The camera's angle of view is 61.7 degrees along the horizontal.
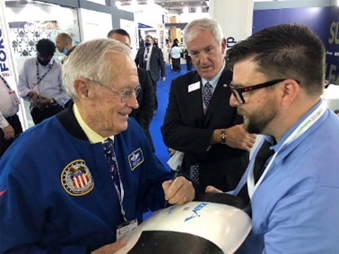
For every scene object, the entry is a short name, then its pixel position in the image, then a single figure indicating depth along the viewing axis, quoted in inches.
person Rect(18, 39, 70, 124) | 138.4
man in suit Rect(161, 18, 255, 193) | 64.7
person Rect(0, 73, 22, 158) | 119.0
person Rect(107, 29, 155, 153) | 117.8
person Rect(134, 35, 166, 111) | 290.2
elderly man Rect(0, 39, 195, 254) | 38.4
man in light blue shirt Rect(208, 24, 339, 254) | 29.6
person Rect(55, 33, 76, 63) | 158.7
